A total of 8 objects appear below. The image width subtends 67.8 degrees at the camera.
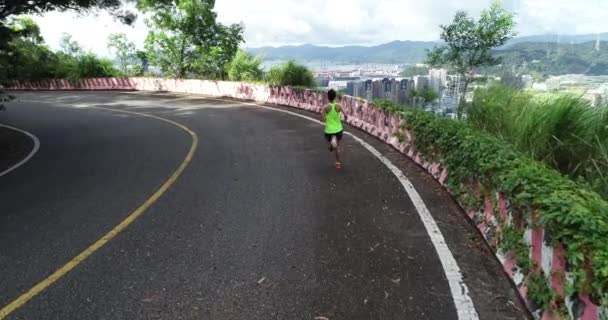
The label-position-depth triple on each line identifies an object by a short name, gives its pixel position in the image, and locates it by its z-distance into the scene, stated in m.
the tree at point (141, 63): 41.46
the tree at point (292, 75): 25.48
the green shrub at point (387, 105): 11.98
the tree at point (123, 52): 43.26
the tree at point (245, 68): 31.52
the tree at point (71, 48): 46.69
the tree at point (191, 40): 37.47
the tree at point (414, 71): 42.02
